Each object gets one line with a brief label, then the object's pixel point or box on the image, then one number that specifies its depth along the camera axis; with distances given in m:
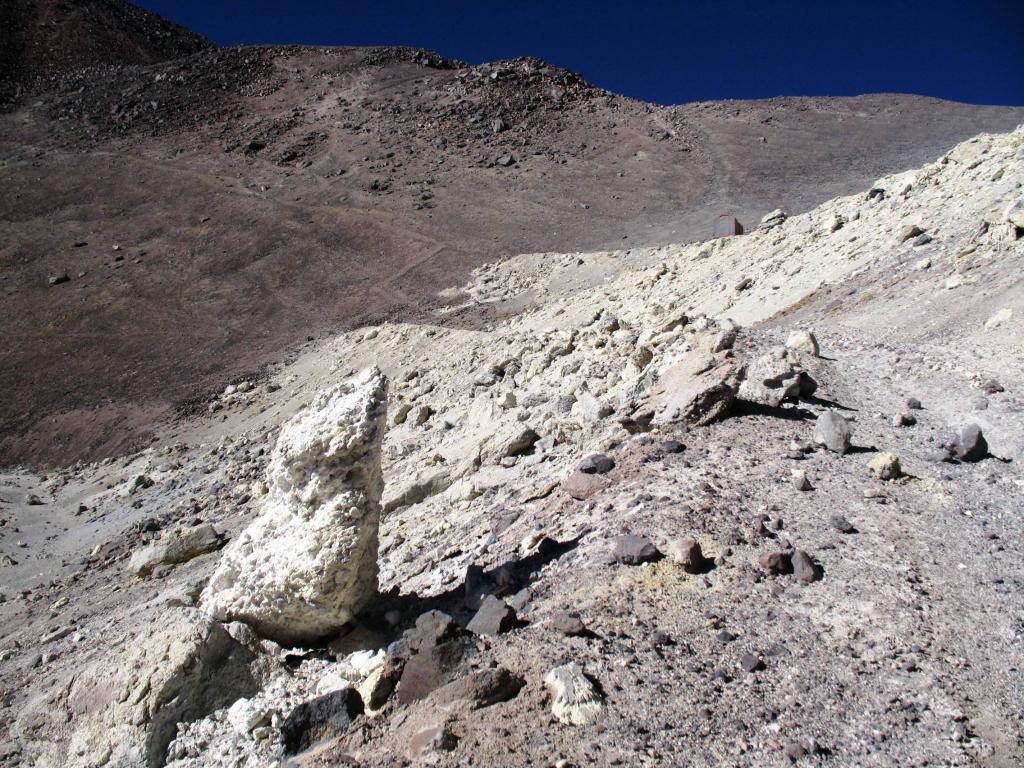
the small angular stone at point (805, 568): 3.28
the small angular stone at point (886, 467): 4.20
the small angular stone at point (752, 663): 2.75
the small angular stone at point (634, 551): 3.44
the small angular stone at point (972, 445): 4.44
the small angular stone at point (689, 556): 3.36
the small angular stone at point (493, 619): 3.12
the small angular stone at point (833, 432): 4.51
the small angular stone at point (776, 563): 3.33
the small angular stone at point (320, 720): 2.78
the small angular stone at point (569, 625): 2.97
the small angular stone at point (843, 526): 3.64
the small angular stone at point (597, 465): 4.61
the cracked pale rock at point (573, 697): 2.51
